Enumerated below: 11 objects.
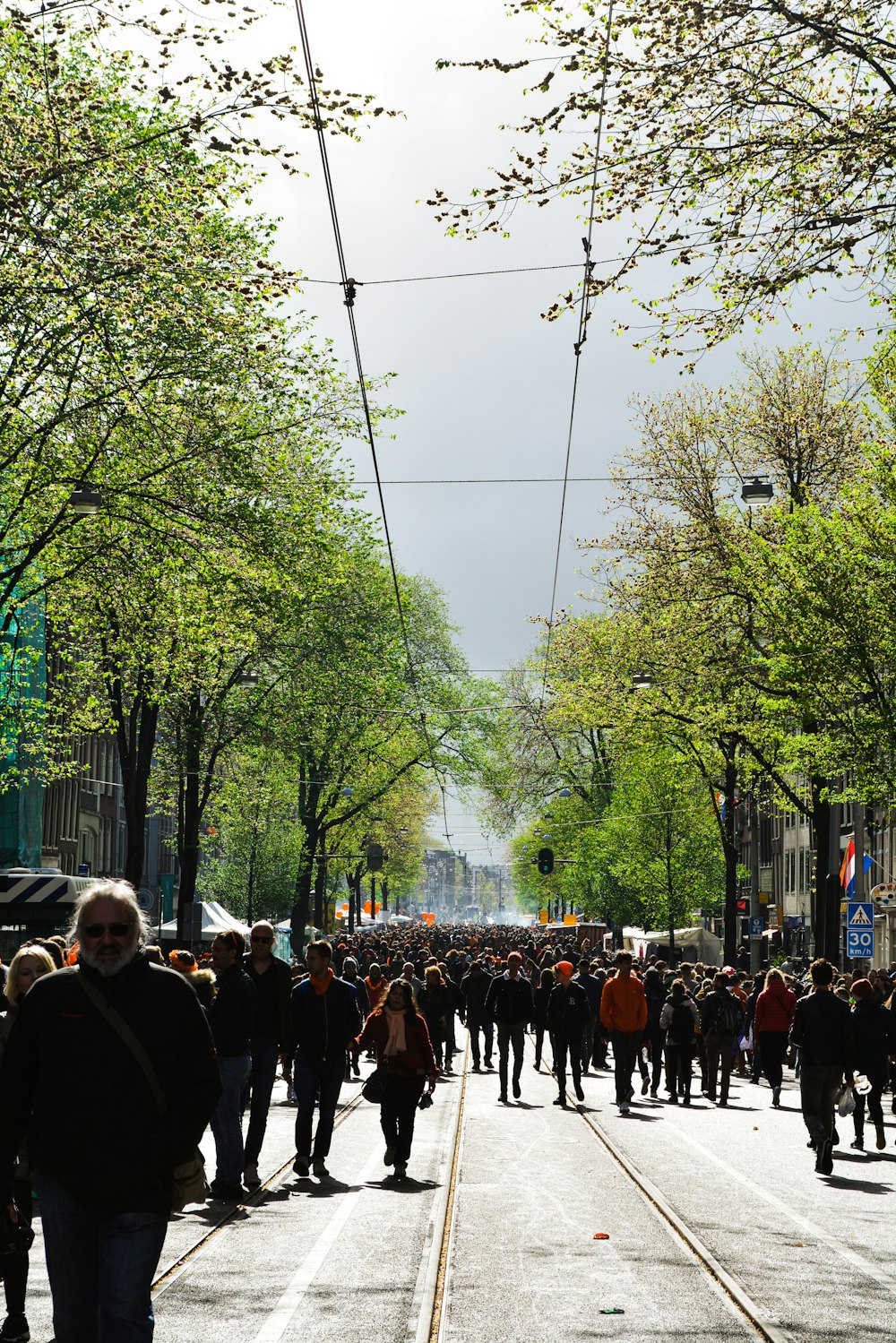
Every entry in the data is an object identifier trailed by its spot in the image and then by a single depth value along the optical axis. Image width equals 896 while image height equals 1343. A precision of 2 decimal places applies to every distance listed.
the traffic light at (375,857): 57.91
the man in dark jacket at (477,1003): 28.00
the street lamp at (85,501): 23.97
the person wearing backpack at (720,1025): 23.77
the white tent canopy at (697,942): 57.41
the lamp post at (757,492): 32.06
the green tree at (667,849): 58.66
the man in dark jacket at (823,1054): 15.00
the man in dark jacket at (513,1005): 22.78
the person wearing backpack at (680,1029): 22.98
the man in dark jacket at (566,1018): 21.25
